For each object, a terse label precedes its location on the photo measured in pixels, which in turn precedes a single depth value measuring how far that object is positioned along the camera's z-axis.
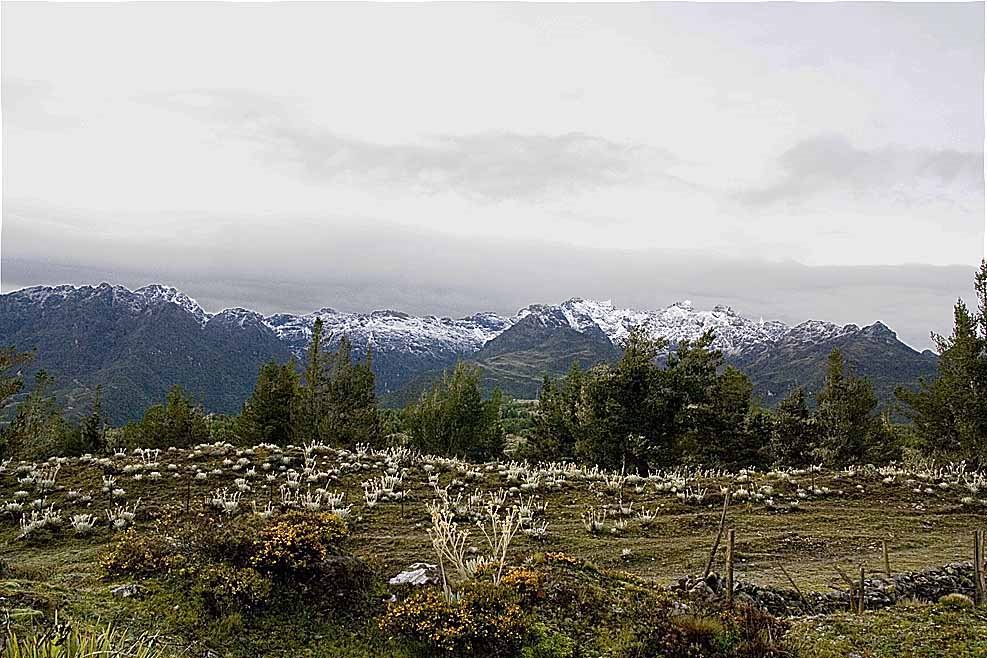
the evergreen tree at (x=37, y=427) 30.59
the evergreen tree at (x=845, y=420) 41.97
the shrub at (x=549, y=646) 8.70
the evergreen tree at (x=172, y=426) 47.77
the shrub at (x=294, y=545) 9.89
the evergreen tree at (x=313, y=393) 42.88
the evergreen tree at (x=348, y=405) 43.12
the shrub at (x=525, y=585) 9.63
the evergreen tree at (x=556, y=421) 46.34
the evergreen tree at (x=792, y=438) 46.53
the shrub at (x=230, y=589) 9.20
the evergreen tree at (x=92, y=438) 53.19
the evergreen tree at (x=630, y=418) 34.53
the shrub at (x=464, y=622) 8.61
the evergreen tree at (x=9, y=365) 23.19
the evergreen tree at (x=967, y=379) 28.84
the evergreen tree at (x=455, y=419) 45.88
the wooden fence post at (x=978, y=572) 9.81
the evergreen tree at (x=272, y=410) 43.94
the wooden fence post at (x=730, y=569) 9.23
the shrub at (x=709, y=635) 8.22
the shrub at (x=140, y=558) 9.86
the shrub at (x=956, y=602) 9.88
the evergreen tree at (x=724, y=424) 34.94
